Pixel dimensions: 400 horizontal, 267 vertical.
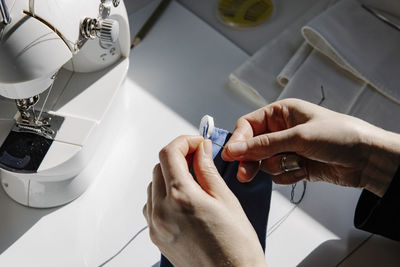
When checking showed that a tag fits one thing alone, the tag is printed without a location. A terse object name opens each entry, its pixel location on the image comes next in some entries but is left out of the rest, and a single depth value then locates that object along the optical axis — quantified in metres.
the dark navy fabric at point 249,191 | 0.79
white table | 0.84
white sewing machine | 0.64
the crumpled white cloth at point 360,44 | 1.03
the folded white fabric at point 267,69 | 1.04
